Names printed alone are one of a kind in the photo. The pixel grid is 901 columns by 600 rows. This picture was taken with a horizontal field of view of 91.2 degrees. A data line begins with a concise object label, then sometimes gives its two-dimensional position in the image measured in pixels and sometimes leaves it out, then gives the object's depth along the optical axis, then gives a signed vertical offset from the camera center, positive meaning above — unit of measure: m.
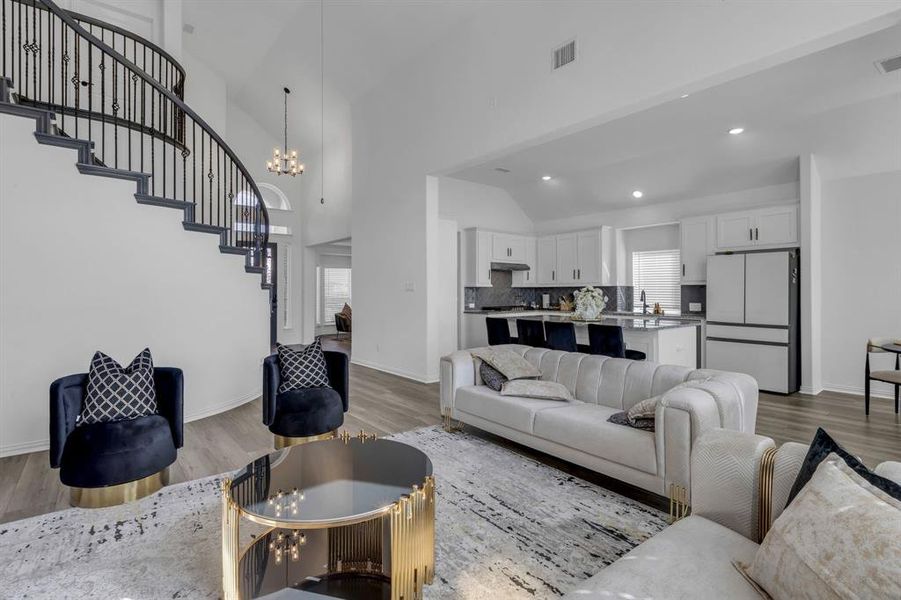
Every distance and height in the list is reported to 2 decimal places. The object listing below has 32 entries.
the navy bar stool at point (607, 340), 4.35 -0.42
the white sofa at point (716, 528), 1.26 -0.81
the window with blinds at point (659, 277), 7.40 +0.38
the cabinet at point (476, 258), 7.47 +0.68
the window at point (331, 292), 12.37 +0.16
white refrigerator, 5.41 -0.23
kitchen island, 4.72 -0.44
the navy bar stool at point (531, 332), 5.02 -0.39
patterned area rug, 1.96 -1.27
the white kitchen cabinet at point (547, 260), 8.40 +0.73
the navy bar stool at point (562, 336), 4.72 -0.41
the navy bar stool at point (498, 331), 5.51 -0.42
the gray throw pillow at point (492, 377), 3.75 -0.69
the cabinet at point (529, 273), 8.53 +0.49
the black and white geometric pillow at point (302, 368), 3.68 -0.60
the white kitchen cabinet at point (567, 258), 8.10 +0.75
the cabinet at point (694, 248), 6.47 +0.75
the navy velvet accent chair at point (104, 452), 2.60 -0.95
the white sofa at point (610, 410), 2.44 -0.79
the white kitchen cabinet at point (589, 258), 7.77 +0.72
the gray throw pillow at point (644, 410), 2.63 -0.68
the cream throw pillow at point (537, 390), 3.42 -0.72
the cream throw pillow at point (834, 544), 0.99 -0.60
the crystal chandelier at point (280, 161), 7.64 +2.36
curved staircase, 3.92 +2.09
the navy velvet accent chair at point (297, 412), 3.40 -0.90
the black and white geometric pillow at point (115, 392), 2.86 -0.64
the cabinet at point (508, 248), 7.86 +0.92
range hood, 7.90 +0.58
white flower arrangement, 5.63 -0.09
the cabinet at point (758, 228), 5.65 +0.95
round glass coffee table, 1.78 -0.96
